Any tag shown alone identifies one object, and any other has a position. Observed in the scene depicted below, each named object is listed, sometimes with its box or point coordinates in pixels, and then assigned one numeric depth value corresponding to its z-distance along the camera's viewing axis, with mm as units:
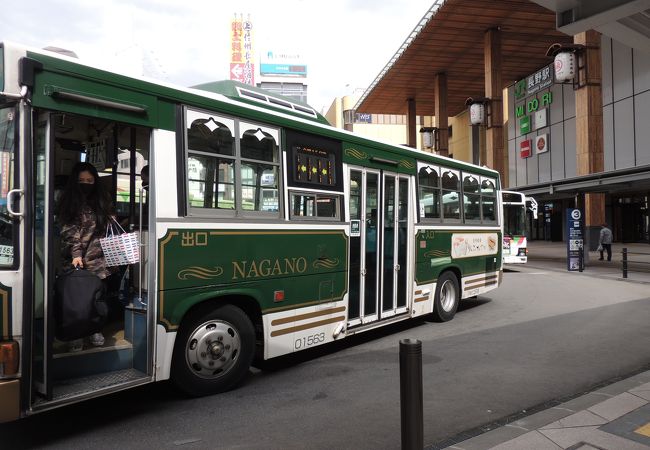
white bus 18828
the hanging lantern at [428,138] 39419
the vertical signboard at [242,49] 79688
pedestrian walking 21205
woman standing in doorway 4305
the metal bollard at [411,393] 3072
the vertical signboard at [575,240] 17297
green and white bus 3561
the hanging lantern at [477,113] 31000
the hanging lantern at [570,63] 24016
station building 24766
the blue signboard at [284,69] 120188
